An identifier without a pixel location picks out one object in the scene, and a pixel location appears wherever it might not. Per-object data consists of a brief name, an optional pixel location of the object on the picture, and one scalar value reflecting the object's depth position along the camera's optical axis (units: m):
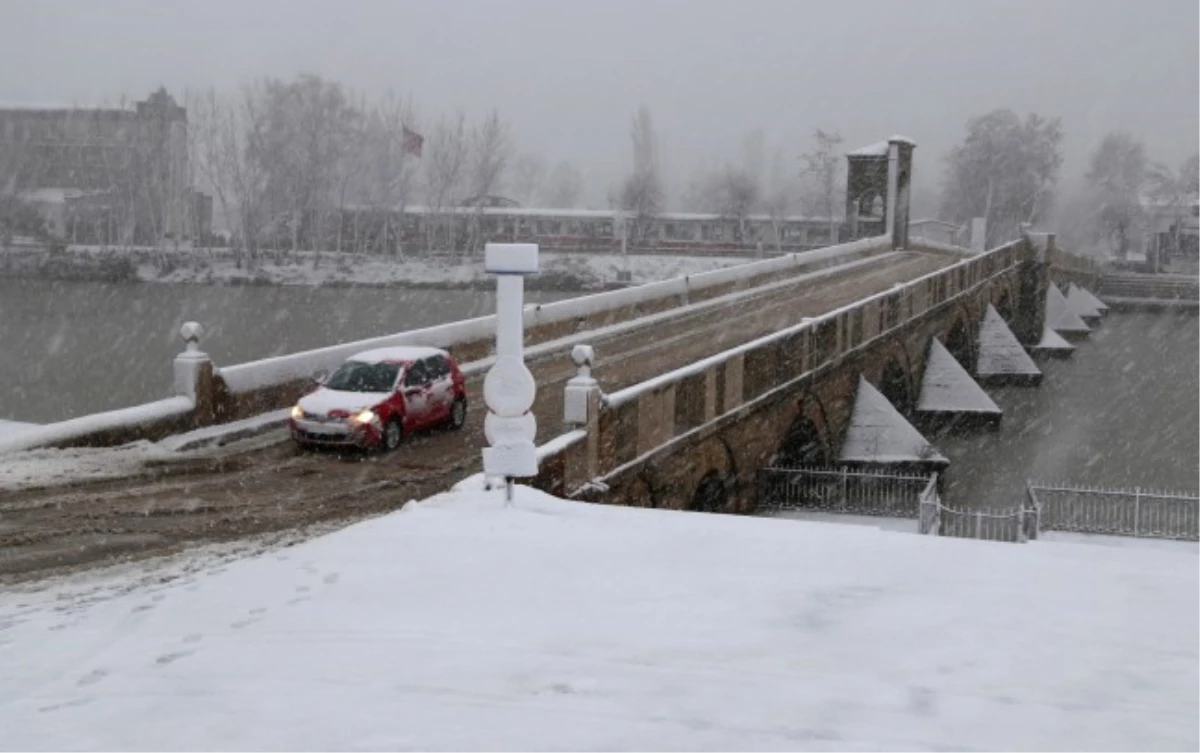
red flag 83.15
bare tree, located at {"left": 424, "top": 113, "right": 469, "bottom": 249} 90.62
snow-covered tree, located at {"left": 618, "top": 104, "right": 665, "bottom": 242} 107.56
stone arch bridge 15.53
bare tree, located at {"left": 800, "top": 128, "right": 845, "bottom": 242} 105.75
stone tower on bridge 62.56
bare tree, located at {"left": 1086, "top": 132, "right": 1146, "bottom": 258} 121.00
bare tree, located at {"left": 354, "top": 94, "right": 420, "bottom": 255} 88.25
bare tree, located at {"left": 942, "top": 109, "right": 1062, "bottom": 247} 102.56
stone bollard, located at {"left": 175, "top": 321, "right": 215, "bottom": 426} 16.00
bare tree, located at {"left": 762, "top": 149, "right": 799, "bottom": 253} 108.06
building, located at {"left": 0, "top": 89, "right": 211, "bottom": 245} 83.94
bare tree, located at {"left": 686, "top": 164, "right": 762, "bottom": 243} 112.00
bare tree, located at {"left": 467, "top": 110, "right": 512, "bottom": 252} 92.12
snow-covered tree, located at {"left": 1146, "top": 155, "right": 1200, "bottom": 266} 125.25
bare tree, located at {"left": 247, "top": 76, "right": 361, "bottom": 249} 84.19
